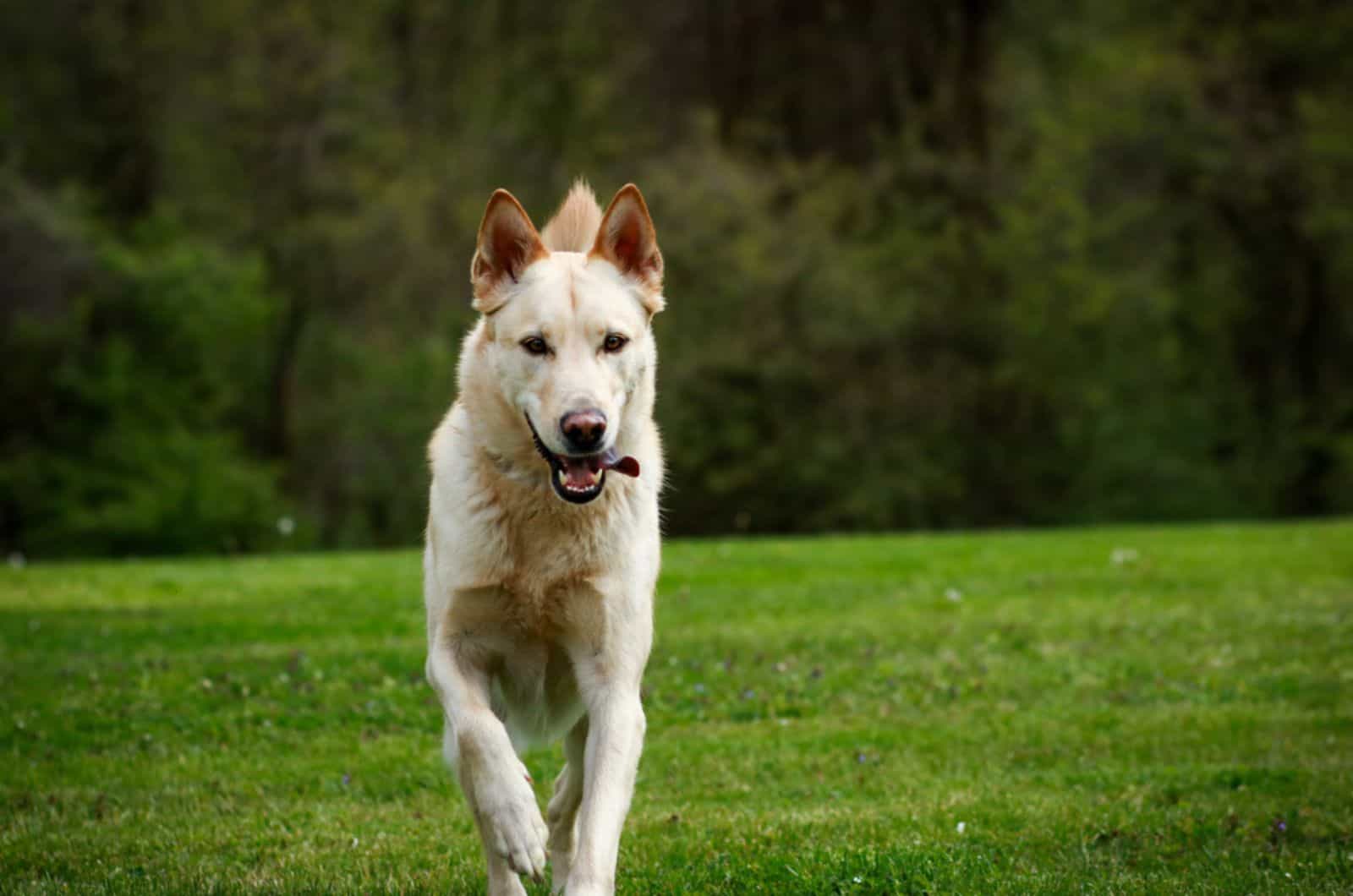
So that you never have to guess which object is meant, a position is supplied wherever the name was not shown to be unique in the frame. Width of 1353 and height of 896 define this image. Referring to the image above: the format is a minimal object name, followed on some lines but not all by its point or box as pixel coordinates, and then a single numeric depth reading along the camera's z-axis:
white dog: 5.11
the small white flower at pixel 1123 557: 14.88
